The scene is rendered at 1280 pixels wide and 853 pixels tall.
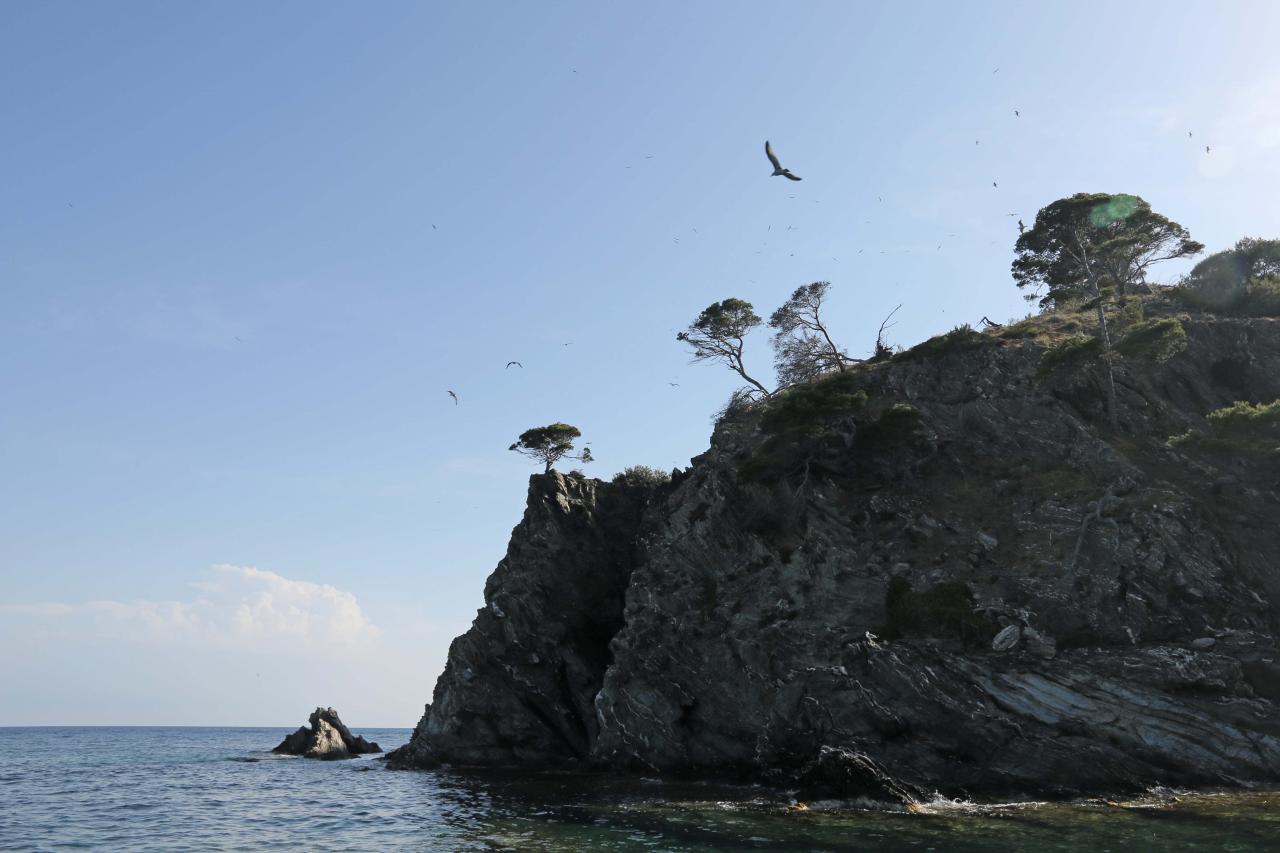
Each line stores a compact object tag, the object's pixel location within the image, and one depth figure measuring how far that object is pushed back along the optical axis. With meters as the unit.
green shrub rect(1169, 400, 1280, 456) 36.47
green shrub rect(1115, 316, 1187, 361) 42.47
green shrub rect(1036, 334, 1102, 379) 44.12
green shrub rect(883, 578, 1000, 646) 36.25
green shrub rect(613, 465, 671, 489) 62.69
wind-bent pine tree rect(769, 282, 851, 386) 68.19
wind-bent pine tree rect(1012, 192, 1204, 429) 58.50
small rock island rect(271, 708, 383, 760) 76.38
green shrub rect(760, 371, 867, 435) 49.16
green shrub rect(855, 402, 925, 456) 48.97
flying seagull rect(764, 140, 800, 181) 26.48
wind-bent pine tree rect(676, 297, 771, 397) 69.50
